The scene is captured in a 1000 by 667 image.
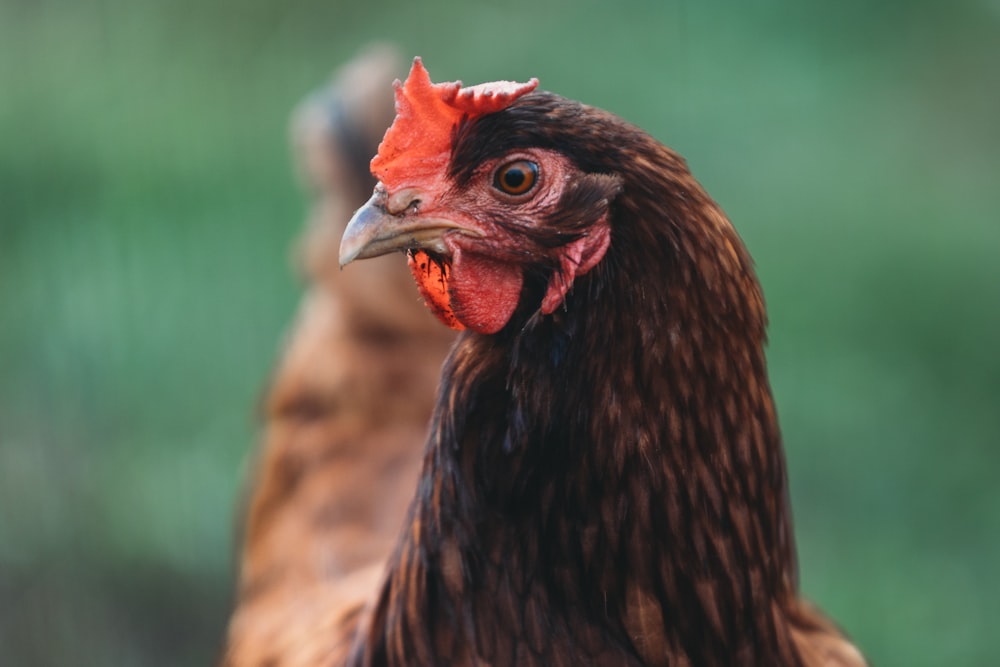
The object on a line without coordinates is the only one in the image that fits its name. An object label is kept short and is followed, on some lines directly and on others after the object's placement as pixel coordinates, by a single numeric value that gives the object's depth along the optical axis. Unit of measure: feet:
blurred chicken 5.33
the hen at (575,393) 4.82
